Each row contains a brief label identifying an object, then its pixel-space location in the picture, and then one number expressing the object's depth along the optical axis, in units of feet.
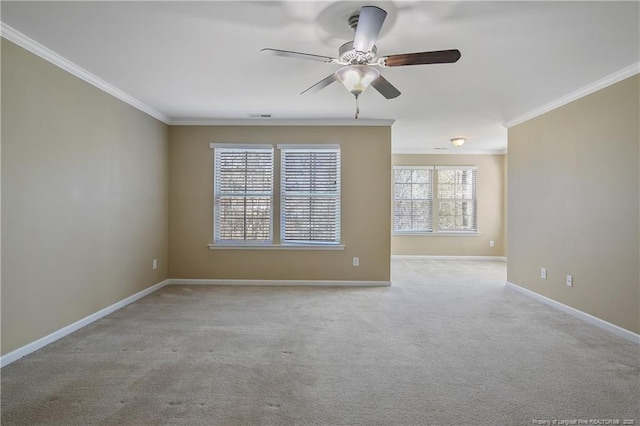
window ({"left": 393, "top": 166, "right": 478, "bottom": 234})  25.44
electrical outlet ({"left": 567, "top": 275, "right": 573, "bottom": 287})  12.53
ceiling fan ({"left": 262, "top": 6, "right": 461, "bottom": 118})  6.46
